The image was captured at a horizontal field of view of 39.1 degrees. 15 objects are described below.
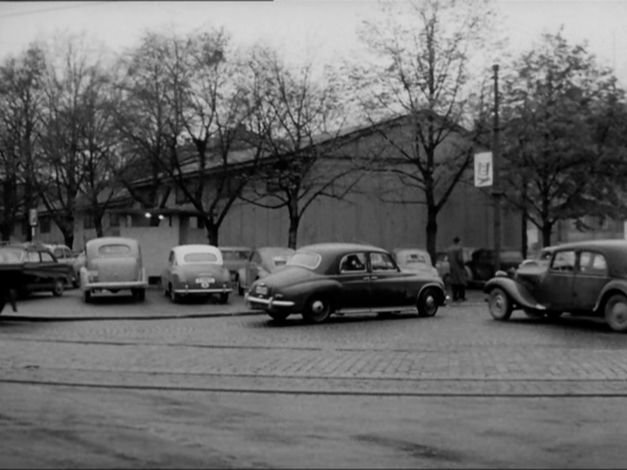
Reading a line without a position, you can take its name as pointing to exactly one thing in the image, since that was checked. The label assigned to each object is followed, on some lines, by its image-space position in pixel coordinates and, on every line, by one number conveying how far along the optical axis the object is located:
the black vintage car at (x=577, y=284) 14.18
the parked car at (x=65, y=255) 25.67
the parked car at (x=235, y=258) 26.52
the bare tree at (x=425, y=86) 28.94
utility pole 16.40
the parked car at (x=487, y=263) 18.88
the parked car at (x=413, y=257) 21.59
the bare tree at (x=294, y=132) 29.98
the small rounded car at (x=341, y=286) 16.05
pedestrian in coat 20.97
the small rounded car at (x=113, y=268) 22.70
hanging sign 18.05
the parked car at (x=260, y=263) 23.28
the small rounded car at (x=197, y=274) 22.02
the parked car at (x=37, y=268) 18.41
